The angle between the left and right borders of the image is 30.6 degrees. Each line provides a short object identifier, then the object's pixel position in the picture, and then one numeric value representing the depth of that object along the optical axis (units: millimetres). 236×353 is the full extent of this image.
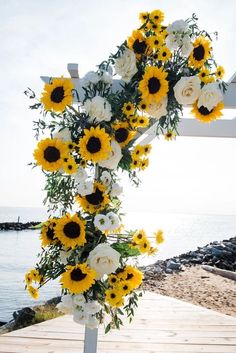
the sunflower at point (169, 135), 2207
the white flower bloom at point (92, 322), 1857
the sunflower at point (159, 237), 2041
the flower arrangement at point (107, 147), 1810
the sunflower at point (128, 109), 1958
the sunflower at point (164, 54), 1978
